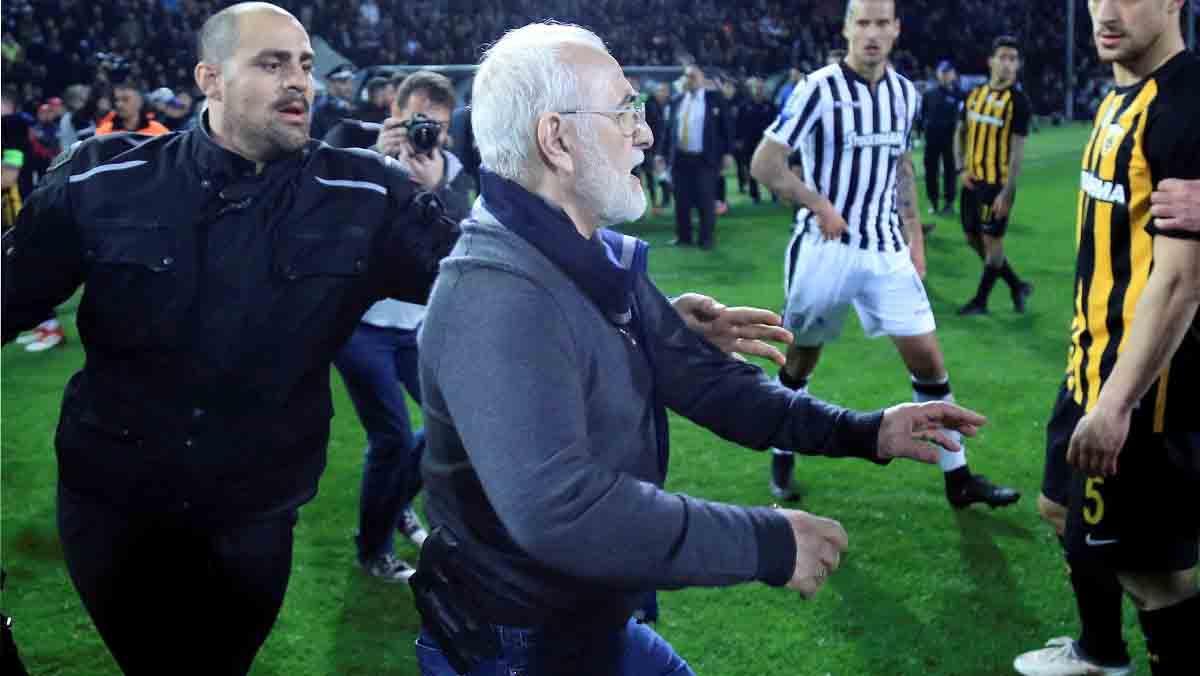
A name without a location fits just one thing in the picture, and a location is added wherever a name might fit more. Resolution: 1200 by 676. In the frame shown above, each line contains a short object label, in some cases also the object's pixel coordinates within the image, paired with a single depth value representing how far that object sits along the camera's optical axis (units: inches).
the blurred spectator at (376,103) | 344.8
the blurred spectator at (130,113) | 321.7
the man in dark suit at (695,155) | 522.3
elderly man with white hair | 68.1
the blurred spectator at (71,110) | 593.9
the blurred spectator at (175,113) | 417.7
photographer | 177.2
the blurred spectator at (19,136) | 388.3
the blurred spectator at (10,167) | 214.0
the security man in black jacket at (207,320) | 108.1
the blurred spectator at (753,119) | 712.4
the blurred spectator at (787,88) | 710.0
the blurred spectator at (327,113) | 356.8
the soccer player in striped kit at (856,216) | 203.9
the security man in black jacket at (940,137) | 616.1
